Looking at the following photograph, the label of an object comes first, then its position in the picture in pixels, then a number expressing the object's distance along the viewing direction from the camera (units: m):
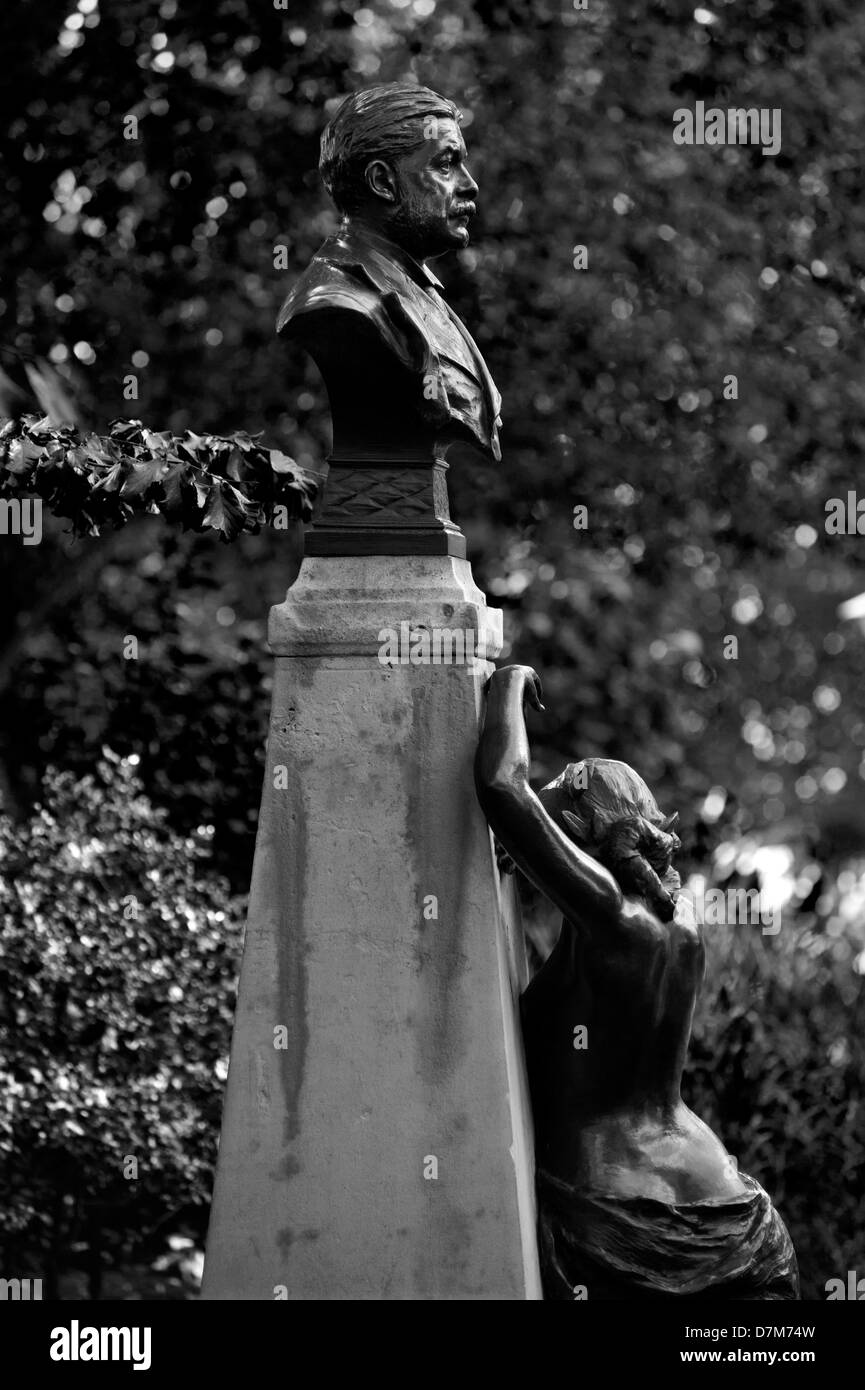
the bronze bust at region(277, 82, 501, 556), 5.18
